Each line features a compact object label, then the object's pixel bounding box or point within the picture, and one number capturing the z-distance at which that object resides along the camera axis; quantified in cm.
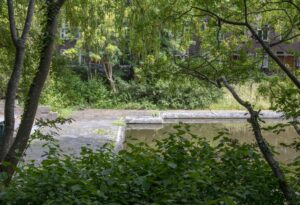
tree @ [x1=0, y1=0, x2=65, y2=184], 436
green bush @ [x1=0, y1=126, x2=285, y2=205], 290
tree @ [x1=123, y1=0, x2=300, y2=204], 427
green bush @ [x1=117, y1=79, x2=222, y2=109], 2161
